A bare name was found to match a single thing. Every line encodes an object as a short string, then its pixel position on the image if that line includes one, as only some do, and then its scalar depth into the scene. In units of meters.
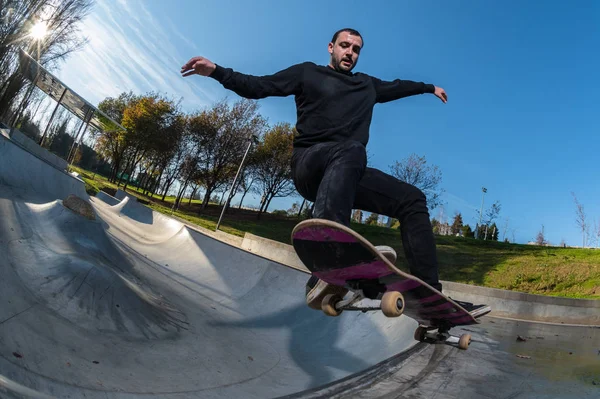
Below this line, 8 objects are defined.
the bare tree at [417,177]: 32.72
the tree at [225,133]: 32.31
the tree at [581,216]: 28.69
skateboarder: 2.59
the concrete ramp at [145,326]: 1.97
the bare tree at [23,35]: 21.20
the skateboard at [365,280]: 2.20
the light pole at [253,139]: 27.07
